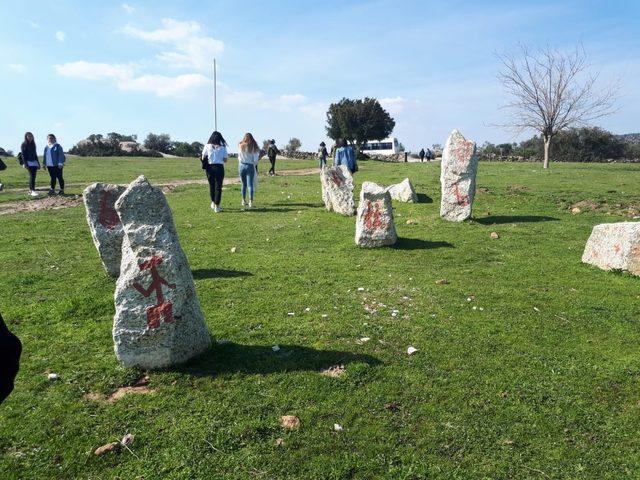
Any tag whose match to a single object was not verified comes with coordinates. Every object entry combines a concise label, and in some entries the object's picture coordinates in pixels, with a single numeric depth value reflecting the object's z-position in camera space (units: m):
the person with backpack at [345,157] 17.28
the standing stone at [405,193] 17.48
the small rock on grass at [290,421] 4.48
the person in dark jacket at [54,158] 18.03
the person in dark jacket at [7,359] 2.71
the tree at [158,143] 65.12
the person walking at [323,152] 29.01
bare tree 37.19
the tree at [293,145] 71.12
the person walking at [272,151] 28.50
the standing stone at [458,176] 13.75
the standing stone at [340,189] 15.16
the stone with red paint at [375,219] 10.85
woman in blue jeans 15.49
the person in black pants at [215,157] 14.85
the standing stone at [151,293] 5.31
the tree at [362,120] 67.81
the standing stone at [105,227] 8.54
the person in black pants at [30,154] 18.19
